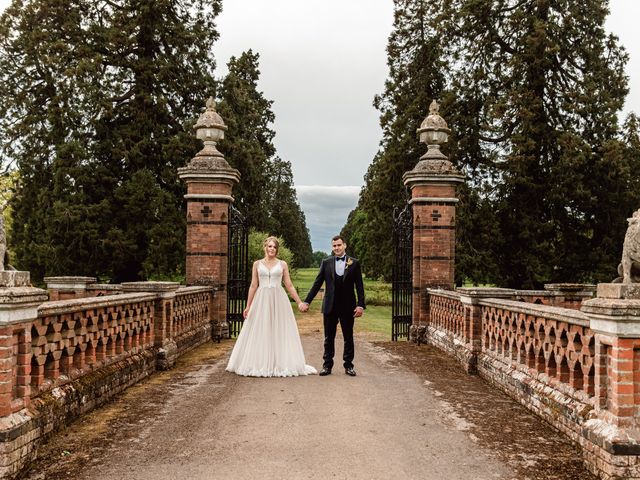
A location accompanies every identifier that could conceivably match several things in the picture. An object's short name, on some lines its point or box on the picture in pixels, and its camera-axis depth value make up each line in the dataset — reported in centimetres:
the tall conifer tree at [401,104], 2261
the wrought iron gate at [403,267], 1239
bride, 819
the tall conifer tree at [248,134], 2150
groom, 808
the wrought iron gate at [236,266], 1269
